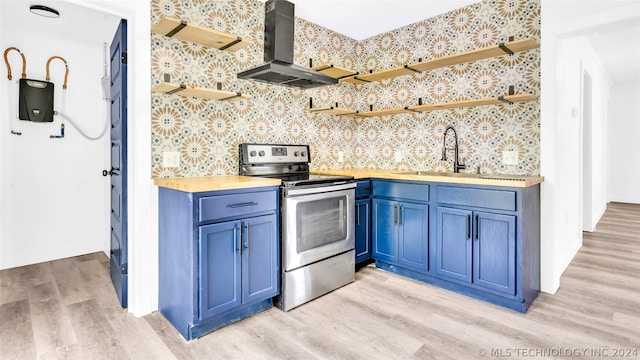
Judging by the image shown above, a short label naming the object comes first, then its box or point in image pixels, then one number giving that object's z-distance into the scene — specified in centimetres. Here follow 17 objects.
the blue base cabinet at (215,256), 189
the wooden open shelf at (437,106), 257
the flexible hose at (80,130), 345
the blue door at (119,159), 227
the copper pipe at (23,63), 311
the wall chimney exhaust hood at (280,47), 250
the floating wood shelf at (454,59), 253
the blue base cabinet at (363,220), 298
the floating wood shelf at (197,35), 215
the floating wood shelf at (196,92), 216
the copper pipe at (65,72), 345
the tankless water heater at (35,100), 317
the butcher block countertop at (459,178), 222
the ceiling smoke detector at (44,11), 271
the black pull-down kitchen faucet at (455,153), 306
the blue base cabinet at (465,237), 226
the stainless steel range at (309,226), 229
